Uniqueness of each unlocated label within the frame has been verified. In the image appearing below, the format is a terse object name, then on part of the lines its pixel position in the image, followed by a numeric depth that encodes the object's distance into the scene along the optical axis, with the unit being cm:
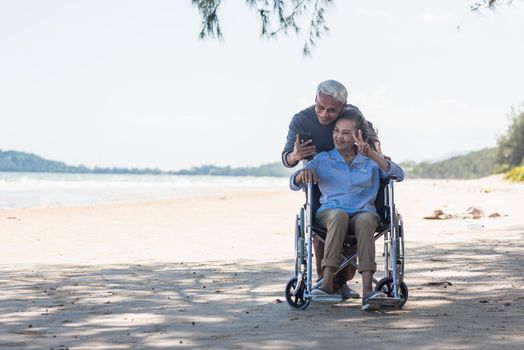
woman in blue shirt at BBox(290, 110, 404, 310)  541
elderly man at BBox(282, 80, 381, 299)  557
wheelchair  546
